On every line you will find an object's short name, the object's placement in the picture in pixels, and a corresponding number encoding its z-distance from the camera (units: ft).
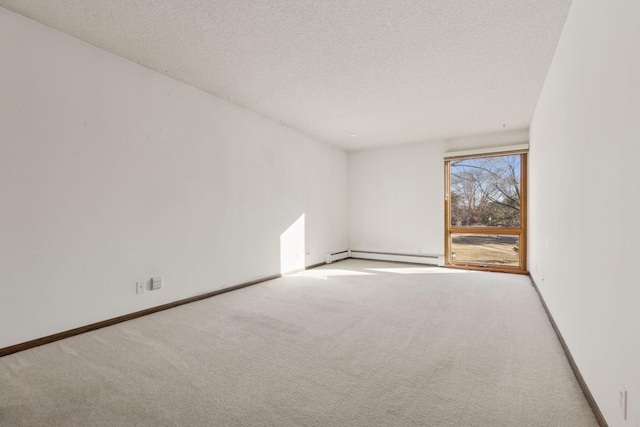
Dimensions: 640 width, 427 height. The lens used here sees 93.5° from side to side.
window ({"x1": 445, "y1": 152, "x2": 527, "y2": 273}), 17.84
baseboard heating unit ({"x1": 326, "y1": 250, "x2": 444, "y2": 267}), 20.15
